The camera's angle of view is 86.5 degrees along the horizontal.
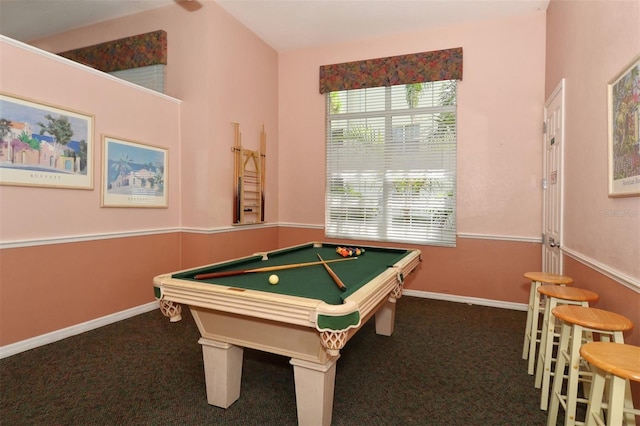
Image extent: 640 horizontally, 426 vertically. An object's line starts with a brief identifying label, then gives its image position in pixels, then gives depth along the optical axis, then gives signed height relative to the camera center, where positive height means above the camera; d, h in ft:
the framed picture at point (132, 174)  10.38 +1.14
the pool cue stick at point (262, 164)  14.78 +2.02
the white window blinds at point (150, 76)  12.57 +4.96
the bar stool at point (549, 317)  6.43 -2.10
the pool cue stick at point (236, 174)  13.10 +1.37
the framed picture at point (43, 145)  8.13 +1.64
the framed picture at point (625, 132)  5.51 +1.43
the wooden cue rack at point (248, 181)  13.17 +1.18
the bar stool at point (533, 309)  7.70 -2.32
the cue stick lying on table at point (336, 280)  5.85 -1.27
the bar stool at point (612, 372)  3.70 -1.71
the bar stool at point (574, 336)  5.03 -2.02
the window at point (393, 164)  13.51 +2.00
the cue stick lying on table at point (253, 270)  6.37 -1.26
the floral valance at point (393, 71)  13.15 +5.77
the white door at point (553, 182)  9.81 +0.95
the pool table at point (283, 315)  4.68 -1.53
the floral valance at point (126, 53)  12.33 +5.96
